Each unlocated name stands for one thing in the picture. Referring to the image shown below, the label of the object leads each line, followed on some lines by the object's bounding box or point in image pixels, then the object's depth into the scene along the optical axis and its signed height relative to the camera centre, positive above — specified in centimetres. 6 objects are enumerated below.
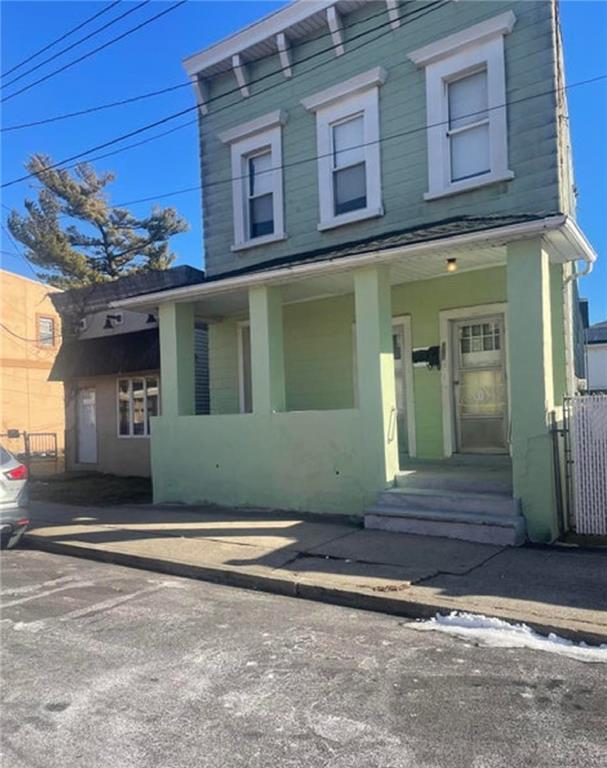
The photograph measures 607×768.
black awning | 1535 +157
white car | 806 -103
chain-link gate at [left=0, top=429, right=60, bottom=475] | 1869 -115
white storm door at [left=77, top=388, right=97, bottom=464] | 1769 -26
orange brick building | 2592 +260
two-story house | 804 +201
